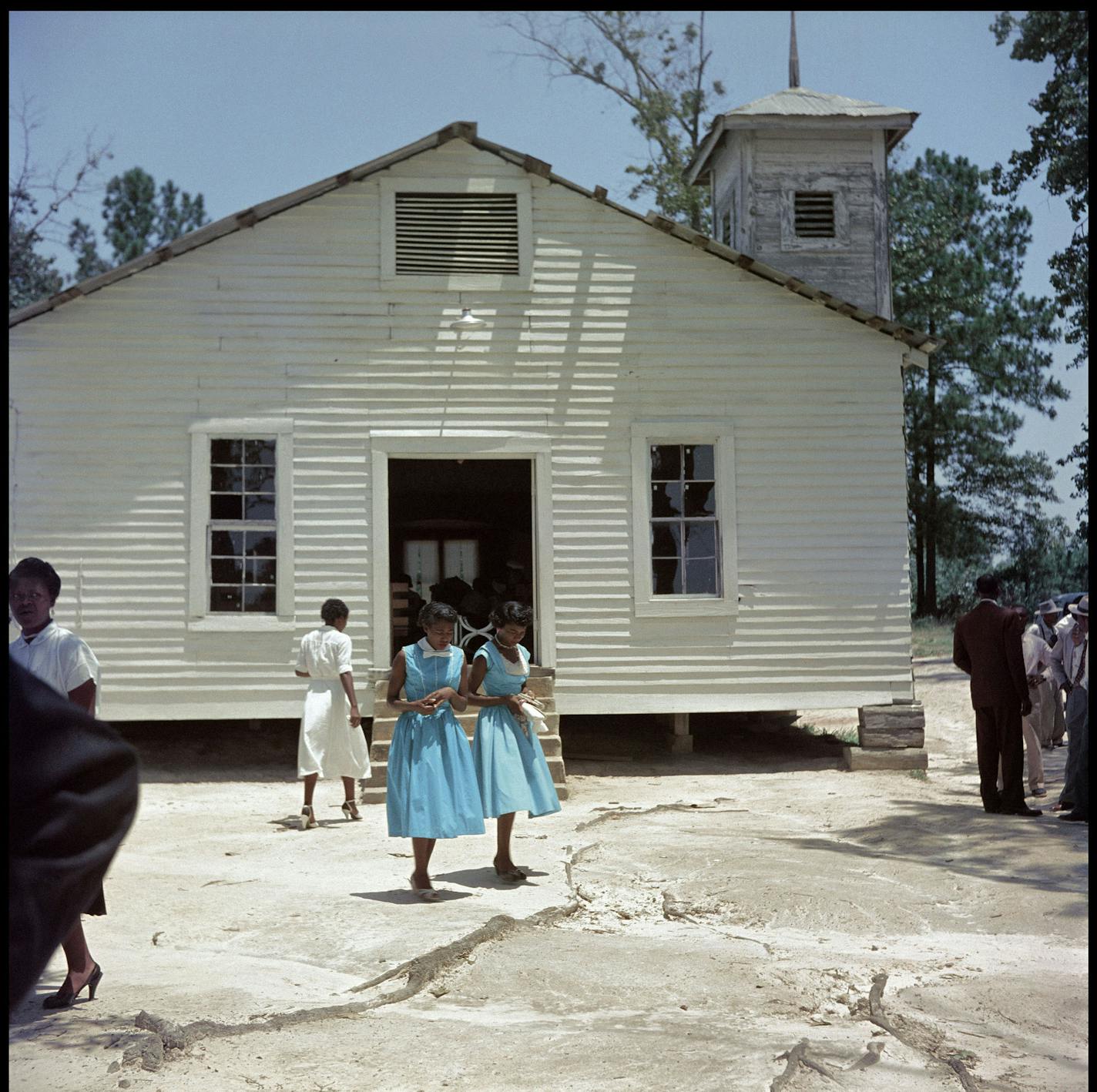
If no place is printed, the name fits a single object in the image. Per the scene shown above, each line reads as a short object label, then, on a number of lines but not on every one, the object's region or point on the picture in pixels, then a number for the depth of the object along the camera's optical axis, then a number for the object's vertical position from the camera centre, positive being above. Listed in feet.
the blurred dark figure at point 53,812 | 6.03 -1.11
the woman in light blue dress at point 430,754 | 26.76 -3.81
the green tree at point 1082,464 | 96.50 +7.19
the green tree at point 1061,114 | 80.64 +27.67
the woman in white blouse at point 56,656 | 18.75 -1.26
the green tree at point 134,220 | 177.47 +46.80
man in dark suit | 36.58 -3.72
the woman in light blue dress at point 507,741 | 27.78 -3.71
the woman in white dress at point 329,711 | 36.14 -3.97
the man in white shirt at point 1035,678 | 40.42 -3.40
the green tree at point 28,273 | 140.36 +35.36
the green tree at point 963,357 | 127.75 +20.18
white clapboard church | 45.91 +4.59
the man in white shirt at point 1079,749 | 35.81 -5.04
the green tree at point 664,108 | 109.09 +37.62
